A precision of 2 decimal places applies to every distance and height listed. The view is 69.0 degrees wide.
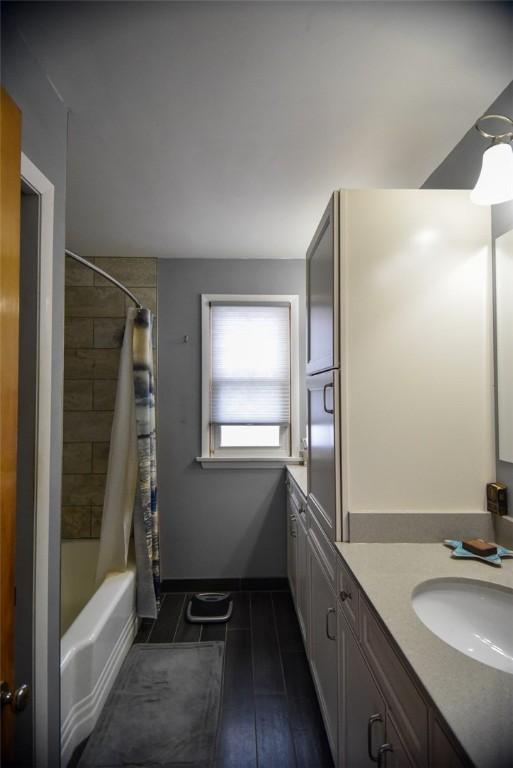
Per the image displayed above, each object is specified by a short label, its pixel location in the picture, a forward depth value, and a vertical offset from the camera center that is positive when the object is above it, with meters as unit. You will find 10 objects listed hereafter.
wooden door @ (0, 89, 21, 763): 0.73 +0.06
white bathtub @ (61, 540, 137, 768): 1.43 -1.16
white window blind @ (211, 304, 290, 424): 2.80 +0.23
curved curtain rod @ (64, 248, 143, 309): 1.71 +0.64
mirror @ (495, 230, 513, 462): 1.26 +0.19
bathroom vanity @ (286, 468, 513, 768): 0.61 -0.57
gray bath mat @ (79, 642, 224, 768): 1.44 -1.40
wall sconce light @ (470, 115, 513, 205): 1.08 +0.64
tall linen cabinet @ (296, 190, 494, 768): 1.34 +0.13
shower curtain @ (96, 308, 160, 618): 2.18 -0.46
